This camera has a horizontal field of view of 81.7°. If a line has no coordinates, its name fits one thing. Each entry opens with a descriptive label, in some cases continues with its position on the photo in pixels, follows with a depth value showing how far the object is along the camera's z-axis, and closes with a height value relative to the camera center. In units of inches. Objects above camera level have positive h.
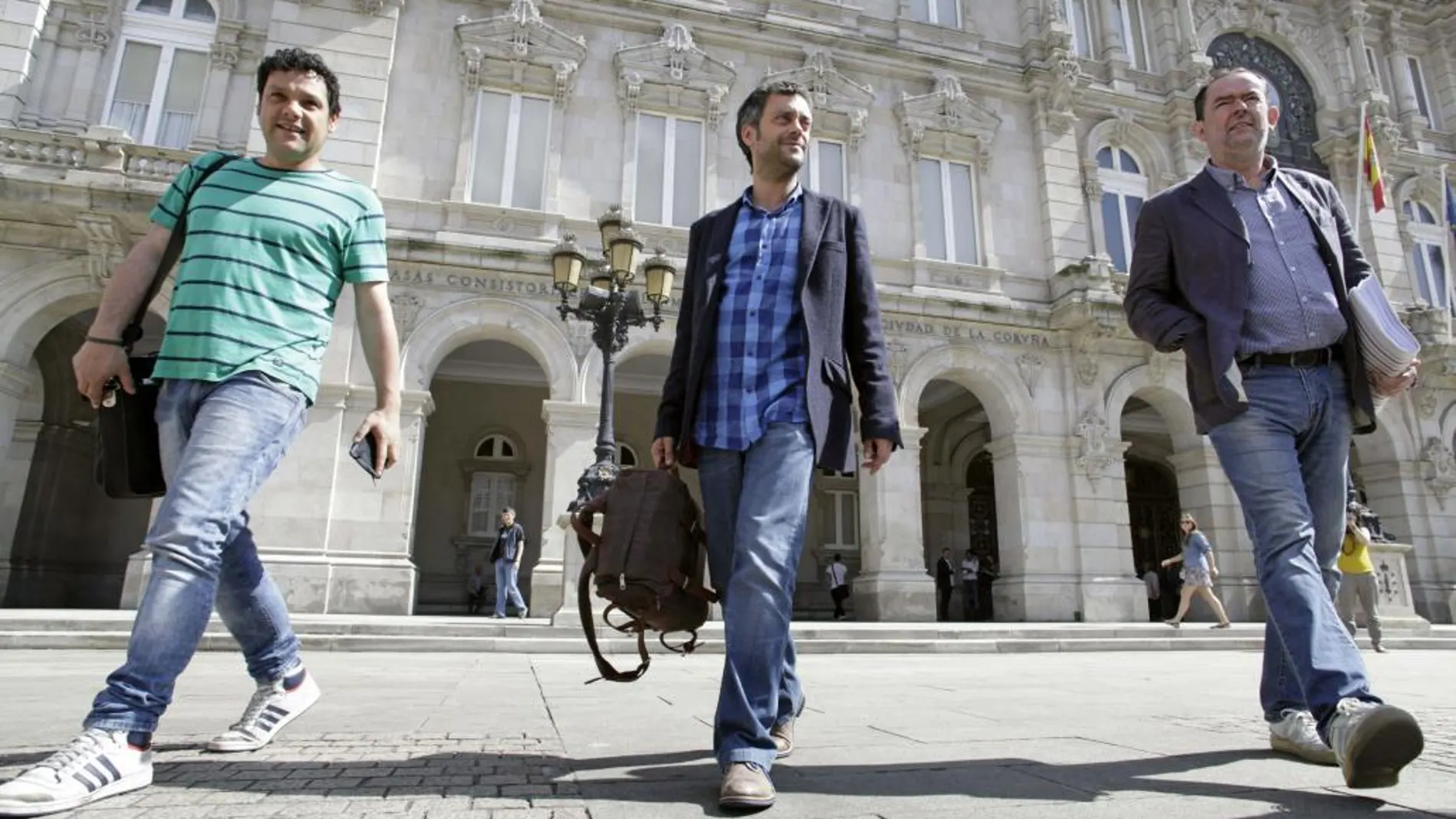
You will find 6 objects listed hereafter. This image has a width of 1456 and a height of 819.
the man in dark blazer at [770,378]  100.3 +30.1
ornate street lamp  379.9 +144.2
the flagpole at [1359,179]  655.8 +340.7
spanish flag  692.7 +353.8
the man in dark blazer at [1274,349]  106.2 +35.9
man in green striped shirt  93.7 +29.3
